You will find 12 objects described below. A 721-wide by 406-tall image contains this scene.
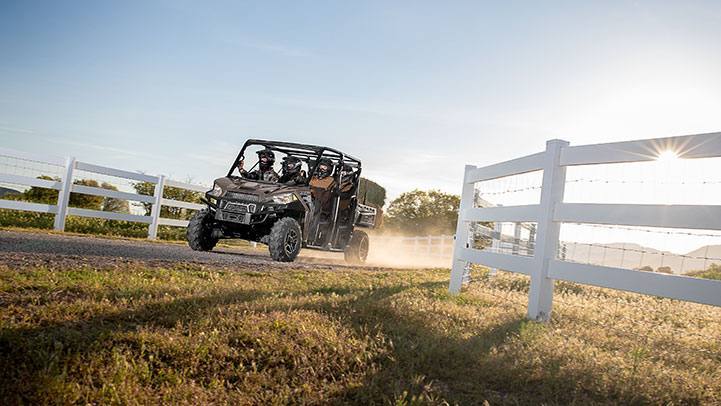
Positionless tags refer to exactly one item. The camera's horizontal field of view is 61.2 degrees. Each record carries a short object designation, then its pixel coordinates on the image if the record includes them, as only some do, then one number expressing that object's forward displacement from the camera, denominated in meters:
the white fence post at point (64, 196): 14.43
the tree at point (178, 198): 19.42
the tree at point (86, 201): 21.78
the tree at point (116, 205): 20.16
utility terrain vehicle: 10.63
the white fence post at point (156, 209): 16.75
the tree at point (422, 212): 47.88
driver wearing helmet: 11.56
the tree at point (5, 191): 13.79
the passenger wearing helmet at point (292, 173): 11.46
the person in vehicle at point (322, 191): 11.61
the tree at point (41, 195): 21.55
